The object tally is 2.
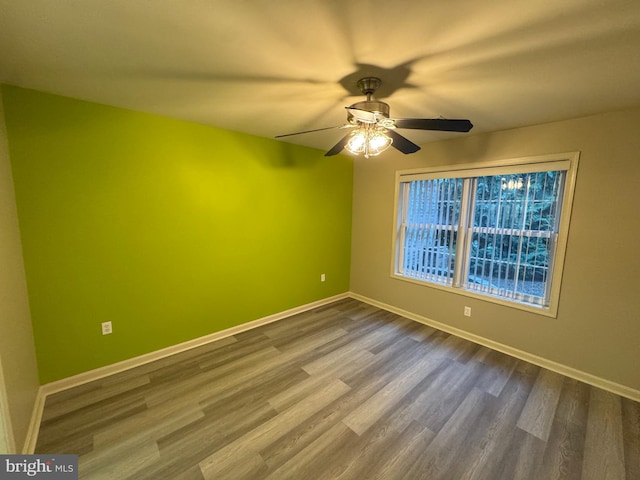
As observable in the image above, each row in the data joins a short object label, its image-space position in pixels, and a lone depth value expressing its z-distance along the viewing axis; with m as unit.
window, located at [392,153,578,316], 2.43
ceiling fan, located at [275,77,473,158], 1.53
